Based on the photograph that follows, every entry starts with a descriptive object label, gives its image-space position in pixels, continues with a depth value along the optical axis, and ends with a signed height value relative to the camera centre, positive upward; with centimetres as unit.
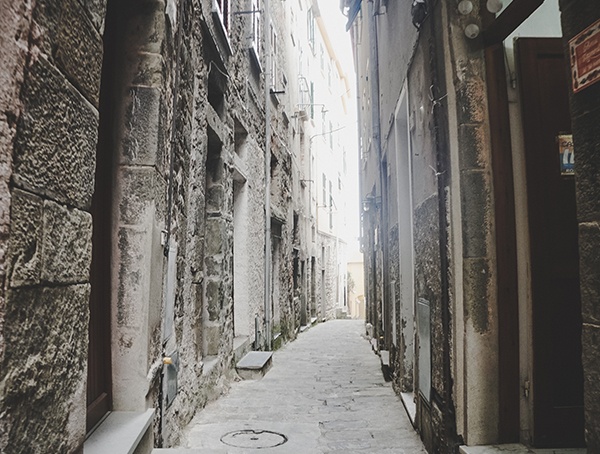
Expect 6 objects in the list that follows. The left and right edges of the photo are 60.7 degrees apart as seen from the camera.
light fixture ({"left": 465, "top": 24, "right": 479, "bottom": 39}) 286 +138
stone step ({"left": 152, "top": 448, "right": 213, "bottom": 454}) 264 -88
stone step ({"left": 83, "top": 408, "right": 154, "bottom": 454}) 204 -65
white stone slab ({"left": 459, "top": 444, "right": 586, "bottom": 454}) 259 -86
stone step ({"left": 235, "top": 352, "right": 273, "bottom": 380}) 630 -106
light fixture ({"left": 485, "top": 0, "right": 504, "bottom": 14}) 278 +148
